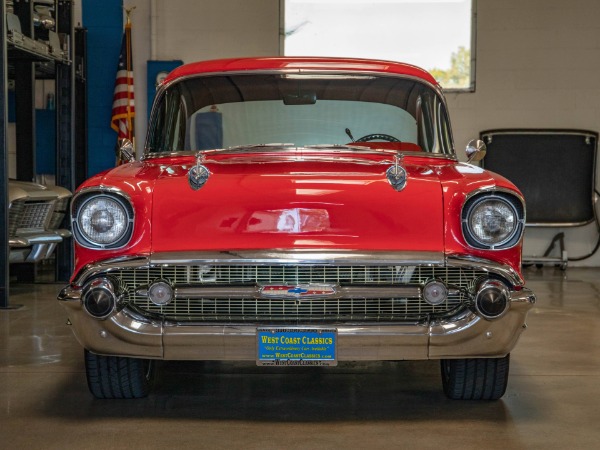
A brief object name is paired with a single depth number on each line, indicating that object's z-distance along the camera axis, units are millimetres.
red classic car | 3426
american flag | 11289
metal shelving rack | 8945
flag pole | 11281
